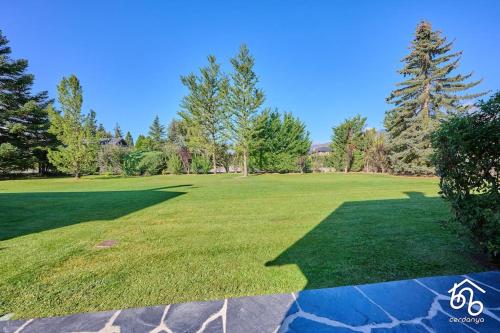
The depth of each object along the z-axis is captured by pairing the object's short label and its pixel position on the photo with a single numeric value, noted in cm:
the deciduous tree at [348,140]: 2522
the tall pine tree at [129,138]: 5708
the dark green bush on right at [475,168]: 250
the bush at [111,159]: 2909
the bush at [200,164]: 2795
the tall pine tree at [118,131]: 5816
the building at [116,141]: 3740
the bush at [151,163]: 2608
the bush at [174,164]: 2708
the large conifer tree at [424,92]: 1755
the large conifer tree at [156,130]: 4815
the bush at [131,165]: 2573
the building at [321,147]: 4994
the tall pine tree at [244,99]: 2120
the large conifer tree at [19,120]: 2139
